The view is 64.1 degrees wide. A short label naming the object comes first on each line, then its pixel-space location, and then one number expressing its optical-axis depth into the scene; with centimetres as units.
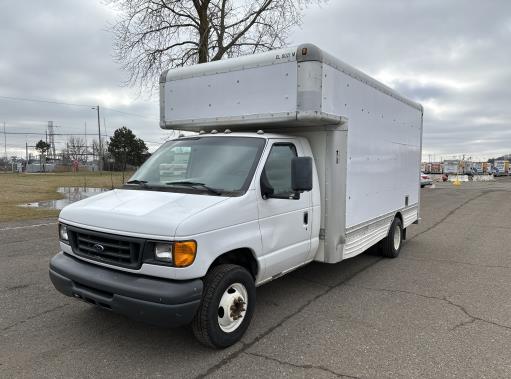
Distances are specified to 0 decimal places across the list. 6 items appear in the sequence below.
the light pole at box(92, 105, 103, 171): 5357
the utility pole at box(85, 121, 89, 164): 8319
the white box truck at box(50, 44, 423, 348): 342
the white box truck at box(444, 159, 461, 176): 7634
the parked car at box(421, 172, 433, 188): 3209
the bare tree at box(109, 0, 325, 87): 1695
